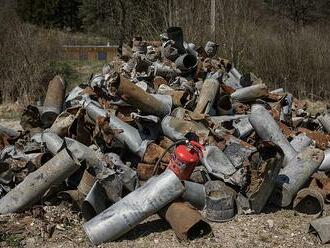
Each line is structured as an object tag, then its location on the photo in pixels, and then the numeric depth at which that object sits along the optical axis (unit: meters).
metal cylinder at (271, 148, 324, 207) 4.04
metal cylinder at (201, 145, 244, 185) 3.92
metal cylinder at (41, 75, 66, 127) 5.27
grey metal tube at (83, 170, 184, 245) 3.45
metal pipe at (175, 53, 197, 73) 5.57
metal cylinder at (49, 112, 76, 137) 4.66
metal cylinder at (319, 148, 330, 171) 4.62
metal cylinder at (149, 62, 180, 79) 5.39
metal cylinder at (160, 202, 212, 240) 3.42
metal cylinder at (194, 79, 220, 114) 4.87
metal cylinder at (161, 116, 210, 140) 4.25
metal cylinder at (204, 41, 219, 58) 6.52
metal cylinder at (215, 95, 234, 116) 5.12
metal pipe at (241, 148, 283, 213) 3.78
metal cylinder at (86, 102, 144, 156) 4.21
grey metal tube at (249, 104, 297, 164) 4.47
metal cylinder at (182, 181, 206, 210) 3.83
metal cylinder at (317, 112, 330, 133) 5.62
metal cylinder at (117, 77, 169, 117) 4.17
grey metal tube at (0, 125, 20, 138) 5.26
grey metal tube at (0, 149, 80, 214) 3.78
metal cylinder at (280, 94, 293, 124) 5.49
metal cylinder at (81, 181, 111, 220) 3.70
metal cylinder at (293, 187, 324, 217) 3.98
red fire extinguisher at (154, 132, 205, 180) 3.49
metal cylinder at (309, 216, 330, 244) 3.52
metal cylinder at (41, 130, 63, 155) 4.29
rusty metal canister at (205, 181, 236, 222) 3.81
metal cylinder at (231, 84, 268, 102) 5.42
